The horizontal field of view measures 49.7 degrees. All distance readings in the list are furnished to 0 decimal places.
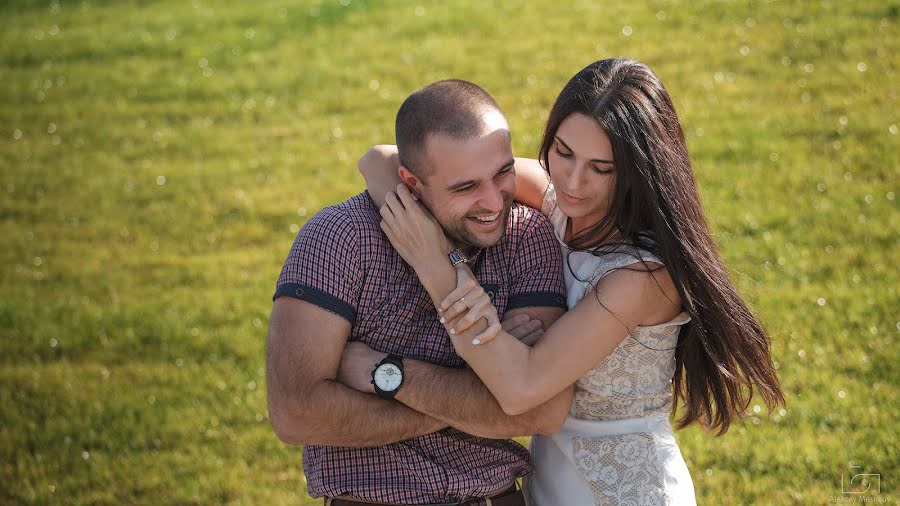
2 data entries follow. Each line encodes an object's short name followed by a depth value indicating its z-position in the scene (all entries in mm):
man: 3674
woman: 3637
